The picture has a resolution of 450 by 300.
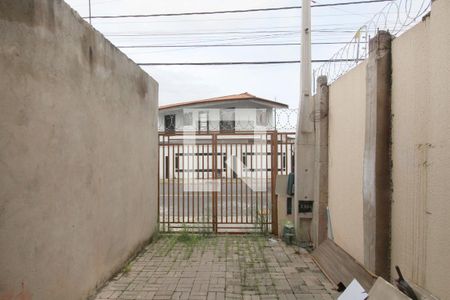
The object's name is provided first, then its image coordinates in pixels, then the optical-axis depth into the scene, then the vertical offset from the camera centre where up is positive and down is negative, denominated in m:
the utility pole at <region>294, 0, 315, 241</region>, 6.79 +0.18
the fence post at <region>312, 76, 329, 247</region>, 6.25 -0.32
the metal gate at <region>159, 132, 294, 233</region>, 7.72 -0.61
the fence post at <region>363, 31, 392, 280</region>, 3.71 -0.14
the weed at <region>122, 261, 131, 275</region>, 5.28 -1.84
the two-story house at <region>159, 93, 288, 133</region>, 20.92 +1.94
